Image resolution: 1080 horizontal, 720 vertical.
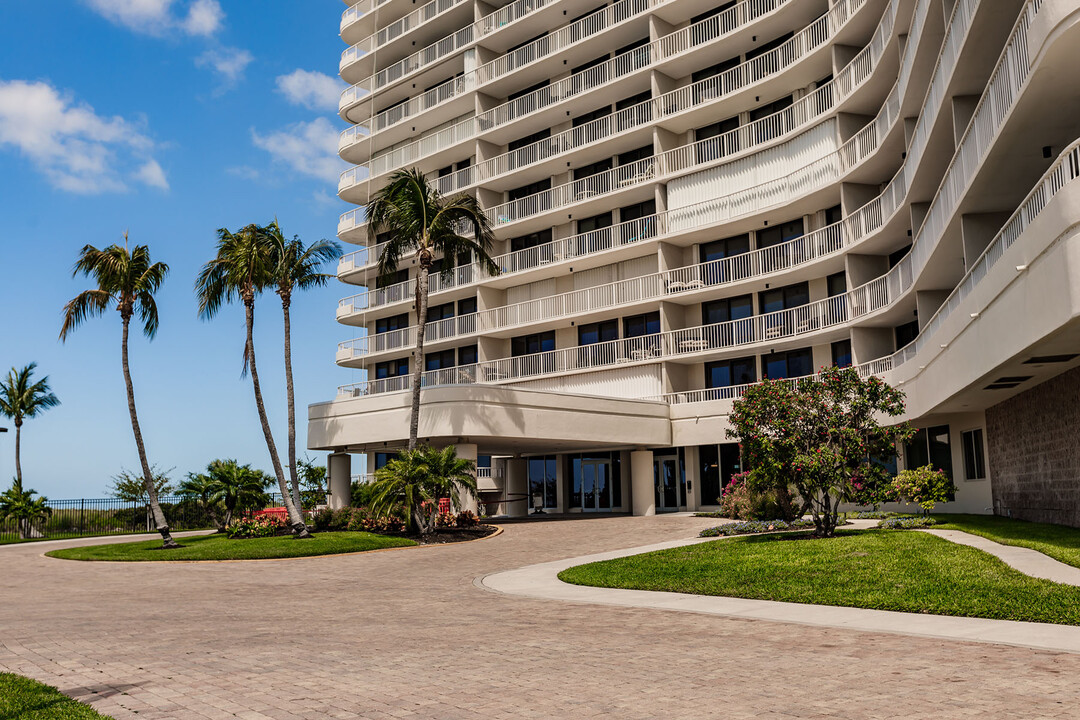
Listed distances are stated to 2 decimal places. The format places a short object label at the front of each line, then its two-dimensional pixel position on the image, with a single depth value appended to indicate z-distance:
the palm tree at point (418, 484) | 27.41
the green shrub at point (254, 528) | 29.84
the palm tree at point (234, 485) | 36.28
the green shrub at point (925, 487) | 25.80
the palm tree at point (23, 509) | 39.41
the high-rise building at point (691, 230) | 21.34
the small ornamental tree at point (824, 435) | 20.98
